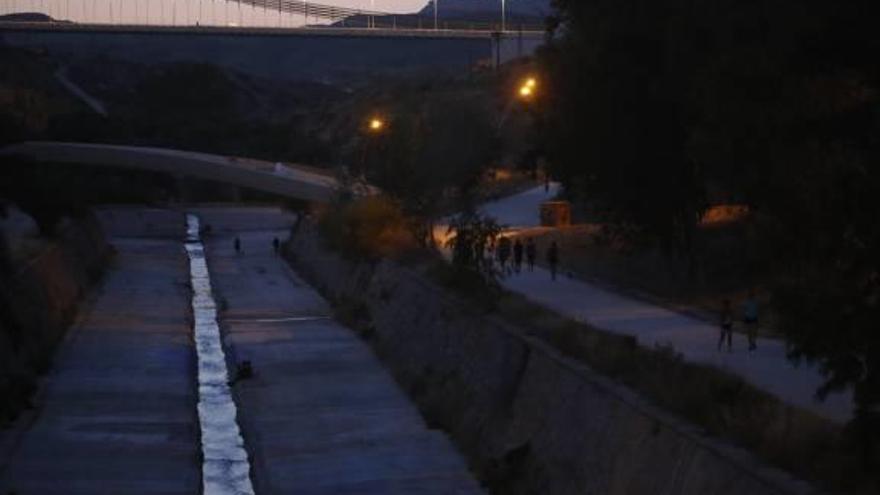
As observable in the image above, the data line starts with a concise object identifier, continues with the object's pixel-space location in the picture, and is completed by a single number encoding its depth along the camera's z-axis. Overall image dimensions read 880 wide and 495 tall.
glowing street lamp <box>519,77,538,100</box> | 61.94
